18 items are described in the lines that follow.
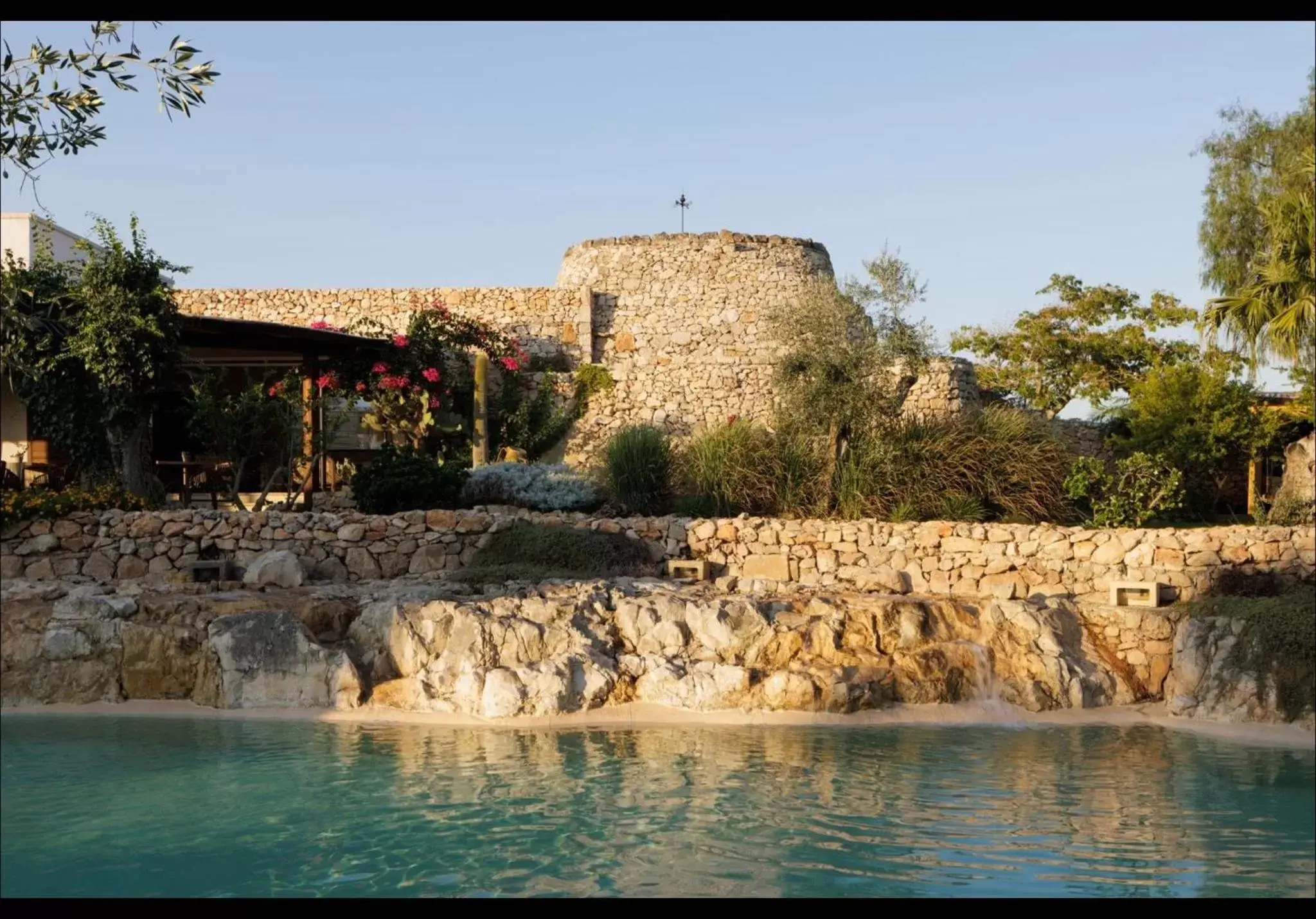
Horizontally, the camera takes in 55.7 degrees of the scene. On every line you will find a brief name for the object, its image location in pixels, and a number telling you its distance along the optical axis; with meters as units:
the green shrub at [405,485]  17.36
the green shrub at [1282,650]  12.21
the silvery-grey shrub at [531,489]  18.02
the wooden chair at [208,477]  19.12
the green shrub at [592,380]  26.80
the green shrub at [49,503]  15.76
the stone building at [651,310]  27.59
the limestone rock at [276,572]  14.85
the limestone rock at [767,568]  15.86
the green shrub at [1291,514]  17.31
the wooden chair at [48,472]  18.16
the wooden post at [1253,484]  21.67
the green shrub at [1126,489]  17.08
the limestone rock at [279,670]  12.09
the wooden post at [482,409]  22.77
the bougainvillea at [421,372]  23.17
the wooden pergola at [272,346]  20.30
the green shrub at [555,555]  14.91
